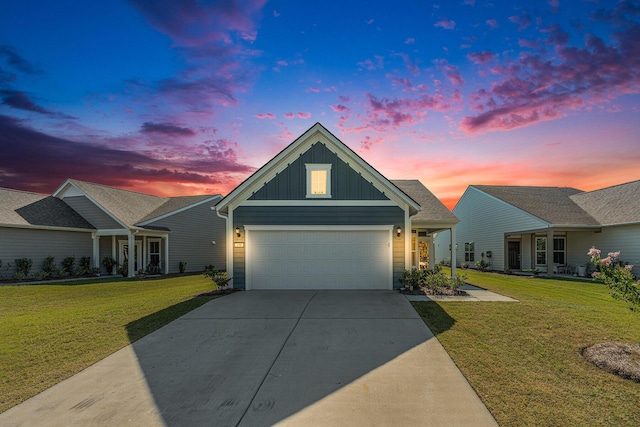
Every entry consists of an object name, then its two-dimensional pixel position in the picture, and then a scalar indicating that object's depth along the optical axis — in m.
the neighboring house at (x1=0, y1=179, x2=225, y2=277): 19.30
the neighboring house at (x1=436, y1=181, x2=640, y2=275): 19.89
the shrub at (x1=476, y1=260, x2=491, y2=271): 25.78
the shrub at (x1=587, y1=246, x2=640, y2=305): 5.95
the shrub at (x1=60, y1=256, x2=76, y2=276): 20.27
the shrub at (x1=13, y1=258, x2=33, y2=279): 17.97
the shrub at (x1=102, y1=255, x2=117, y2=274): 22.20
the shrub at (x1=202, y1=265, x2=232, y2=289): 12.51
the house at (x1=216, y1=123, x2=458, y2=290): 12.99
